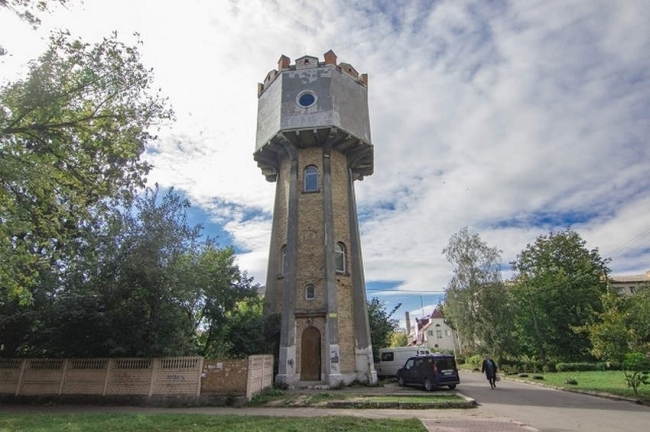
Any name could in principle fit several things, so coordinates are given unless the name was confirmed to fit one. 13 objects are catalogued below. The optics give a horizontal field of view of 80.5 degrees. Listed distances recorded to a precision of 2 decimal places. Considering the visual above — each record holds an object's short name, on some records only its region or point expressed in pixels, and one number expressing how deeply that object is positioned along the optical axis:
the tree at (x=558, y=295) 34.81
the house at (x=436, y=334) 72.62
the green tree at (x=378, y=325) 25.31
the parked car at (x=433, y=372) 17.28
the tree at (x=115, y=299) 14.13
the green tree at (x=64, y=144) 9.02
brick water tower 19.08
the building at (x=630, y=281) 64.56
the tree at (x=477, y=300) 30.70
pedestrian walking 18.36
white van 24.06
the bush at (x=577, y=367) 29.95
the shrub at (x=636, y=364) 13.99
